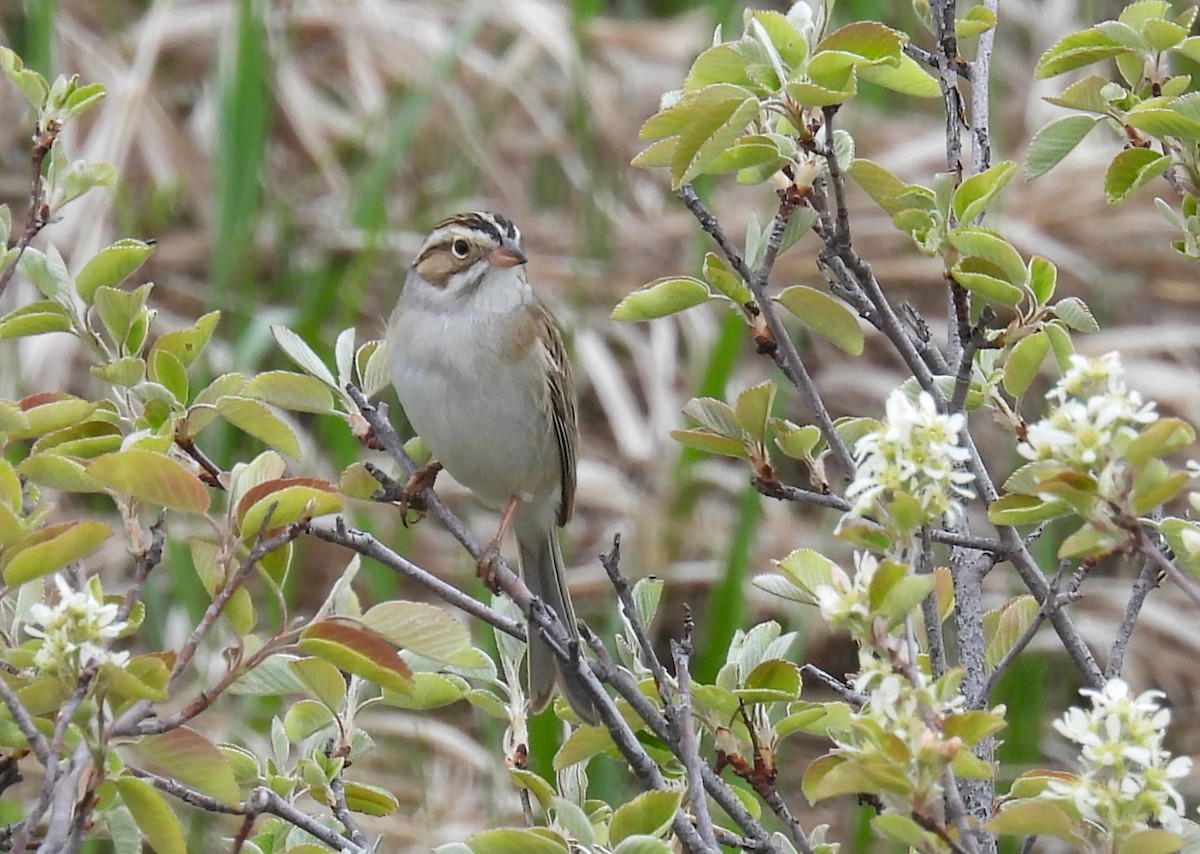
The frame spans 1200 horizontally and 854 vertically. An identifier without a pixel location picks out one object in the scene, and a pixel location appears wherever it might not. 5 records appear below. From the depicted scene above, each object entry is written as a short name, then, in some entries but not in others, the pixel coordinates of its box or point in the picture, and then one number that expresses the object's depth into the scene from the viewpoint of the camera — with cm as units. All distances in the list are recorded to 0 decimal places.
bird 600
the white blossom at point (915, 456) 539
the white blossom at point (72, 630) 540
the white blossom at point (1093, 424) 539
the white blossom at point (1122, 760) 539
